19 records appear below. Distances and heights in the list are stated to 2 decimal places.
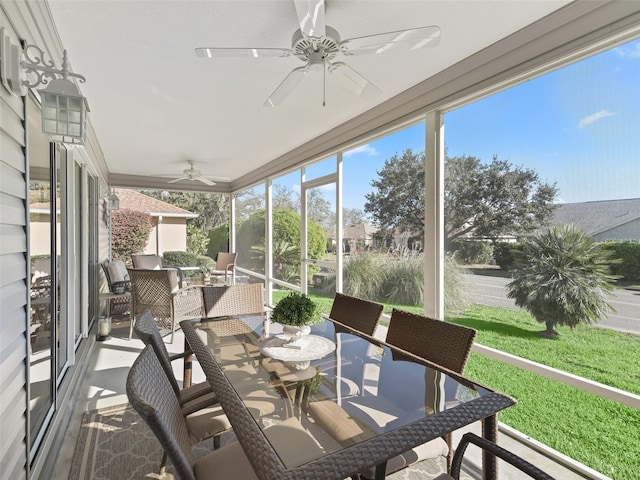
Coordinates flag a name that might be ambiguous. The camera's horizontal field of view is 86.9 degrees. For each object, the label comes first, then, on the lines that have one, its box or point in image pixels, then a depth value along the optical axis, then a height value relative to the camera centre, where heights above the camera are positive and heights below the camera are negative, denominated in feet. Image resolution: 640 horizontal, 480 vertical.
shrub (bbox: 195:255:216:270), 40.11 -2.48
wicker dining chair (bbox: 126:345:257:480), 3.01 -2.02
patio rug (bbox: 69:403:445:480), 6.47 -4.43
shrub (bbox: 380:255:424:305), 10.50 -1.33
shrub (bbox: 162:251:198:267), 38.22 -2.09
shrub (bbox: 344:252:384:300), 12.32 -1.36
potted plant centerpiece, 6.25 -1.38
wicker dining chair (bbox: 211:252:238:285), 25.46 -1.98
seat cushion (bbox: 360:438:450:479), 4.52 -3.04
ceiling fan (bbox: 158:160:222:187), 19.42 +3.84
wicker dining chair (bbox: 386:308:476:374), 5.81 -1.87
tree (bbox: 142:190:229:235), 57.82 +5.59
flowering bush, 34.68 +0.91
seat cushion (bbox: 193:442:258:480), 4.28 -2.96
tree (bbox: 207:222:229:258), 38.76 -0.07
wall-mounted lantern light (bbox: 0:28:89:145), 4.59 +2.17
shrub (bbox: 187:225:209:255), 44.55 -0.33
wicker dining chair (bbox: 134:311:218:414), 5.39 -2.03
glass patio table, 3.52 -2.19
